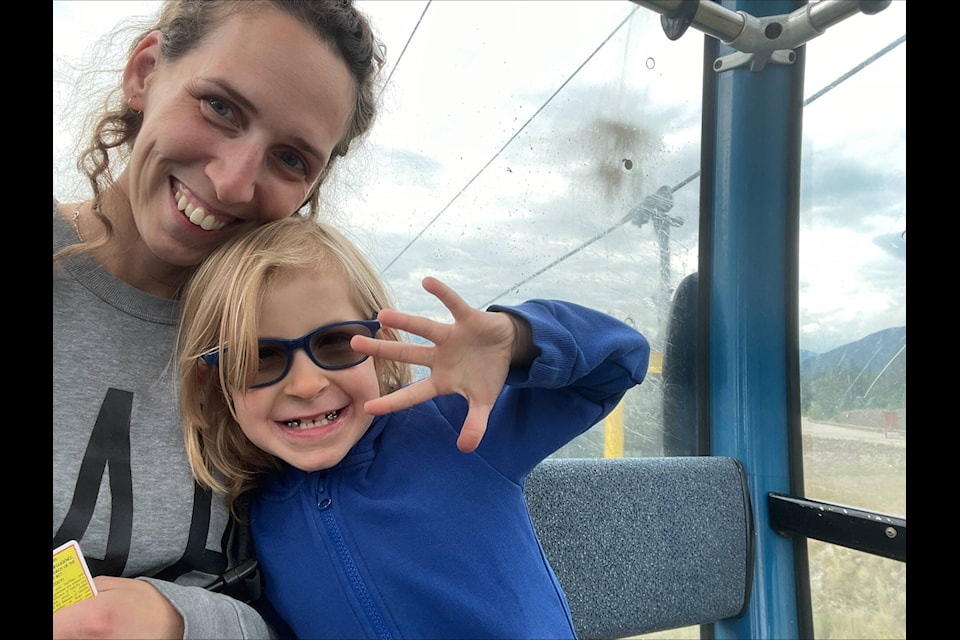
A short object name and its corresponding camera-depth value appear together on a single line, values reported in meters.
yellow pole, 1.44
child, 0.68
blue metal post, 1.39
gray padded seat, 1.14
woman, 0.63
